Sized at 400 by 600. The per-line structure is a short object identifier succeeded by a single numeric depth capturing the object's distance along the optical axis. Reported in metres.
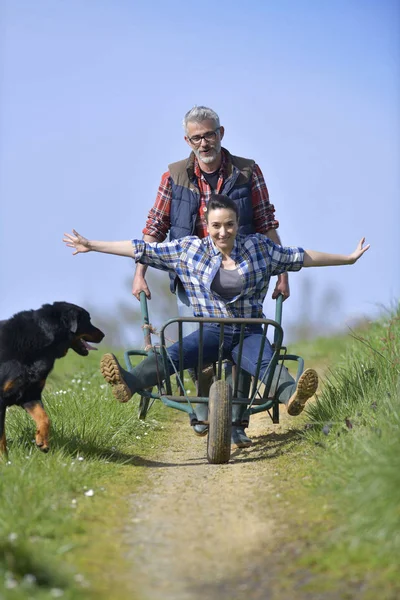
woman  10.54
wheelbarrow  9.65
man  11.57
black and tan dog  9.71
